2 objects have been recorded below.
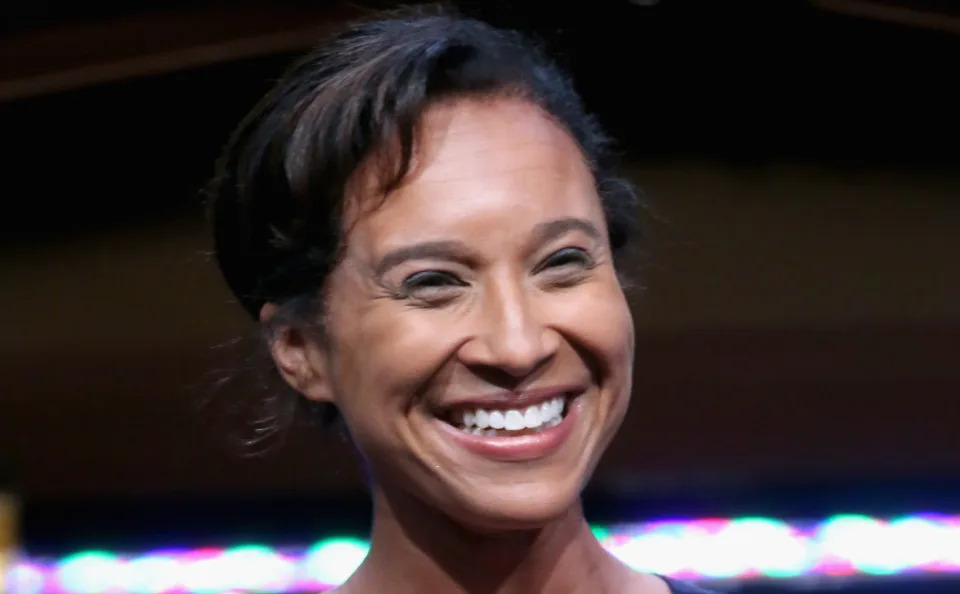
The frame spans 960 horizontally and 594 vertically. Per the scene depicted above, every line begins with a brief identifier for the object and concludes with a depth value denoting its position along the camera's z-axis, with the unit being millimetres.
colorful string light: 6024
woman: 3908
